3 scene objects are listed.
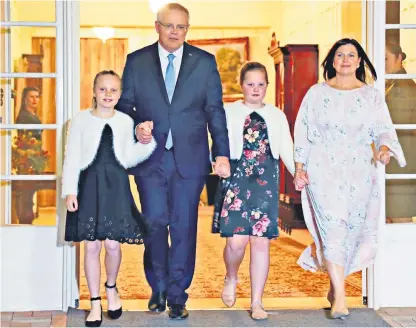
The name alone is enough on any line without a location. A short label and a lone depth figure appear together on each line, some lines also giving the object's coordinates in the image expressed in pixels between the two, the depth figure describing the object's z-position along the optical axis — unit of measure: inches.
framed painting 440.8
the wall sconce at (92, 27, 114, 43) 441.7
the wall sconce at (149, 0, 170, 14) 380.1
